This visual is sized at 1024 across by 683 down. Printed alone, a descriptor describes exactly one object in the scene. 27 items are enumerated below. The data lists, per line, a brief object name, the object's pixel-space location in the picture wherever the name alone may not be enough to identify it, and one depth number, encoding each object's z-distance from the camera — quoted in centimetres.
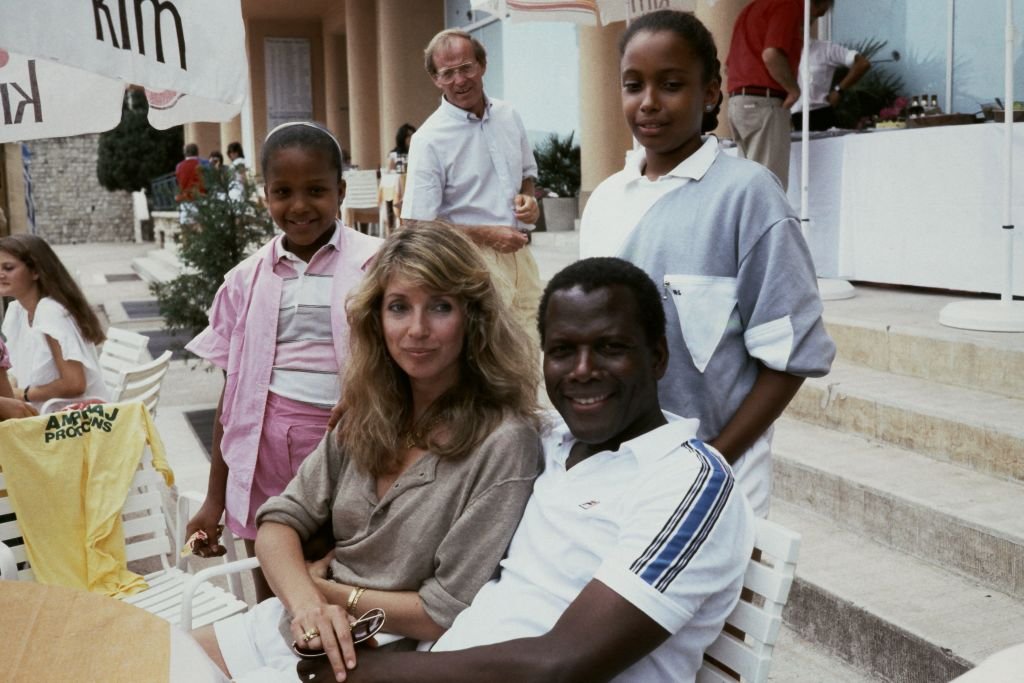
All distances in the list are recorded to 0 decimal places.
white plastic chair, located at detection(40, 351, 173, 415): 518
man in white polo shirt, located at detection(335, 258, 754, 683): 162
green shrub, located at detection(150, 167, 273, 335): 724
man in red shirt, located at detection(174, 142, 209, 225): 747
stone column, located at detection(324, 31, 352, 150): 2517
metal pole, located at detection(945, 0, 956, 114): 697
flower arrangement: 689
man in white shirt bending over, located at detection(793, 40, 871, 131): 673
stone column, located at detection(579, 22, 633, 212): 1079
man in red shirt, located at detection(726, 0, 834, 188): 631
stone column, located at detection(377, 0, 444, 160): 1728
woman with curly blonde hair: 199
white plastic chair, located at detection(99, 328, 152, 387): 618
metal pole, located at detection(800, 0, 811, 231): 597
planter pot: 1191
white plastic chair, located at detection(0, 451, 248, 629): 302
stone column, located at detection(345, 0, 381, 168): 1984
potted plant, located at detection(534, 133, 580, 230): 1205
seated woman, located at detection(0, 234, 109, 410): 475
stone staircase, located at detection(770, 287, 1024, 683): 304
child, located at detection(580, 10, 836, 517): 195
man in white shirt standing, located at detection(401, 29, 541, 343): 429
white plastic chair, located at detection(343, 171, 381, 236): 1409
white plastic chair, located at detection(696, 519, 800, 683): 173
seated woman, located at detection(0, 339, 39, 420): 355
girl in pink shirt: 275
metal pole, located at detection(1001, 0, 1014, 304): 464
